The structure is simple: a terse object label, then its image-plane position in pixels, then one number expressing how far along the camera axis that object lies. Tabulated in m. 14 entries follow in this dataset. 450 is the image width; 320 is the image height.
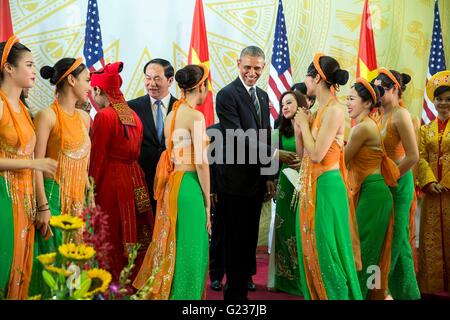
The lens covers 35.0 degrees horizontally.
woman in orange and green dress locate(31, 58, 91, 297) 3.79
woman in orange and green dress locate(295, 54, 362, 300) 4.08
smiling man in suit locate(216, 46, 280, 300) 4.67
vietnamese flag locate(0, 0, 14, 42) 6.31
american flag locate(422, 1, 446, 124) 7.07
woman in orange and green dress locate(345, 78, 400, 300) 4.71
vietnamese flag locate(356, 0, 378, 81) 7.06
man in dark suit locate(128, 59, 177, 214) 5.26
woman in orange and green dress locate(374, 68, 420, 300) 4.92
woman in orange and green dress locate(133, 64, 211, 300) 4.15
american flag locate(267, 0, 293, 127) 6.93
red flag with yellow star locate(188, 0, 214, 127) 6.73
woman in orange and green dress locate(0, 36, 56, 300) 3.54
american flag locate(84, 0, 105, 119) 6.51
